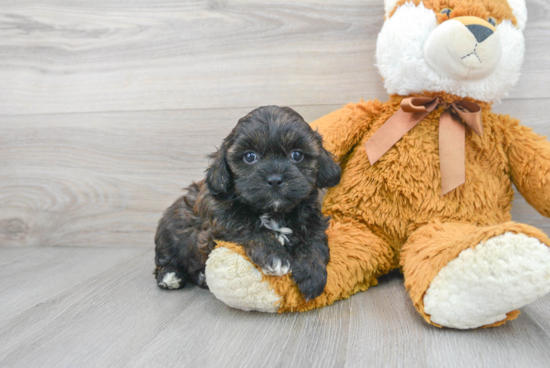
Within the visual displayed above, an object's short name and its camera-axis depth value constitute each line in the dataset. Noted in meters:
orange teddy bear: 0.60
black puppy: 0.57
